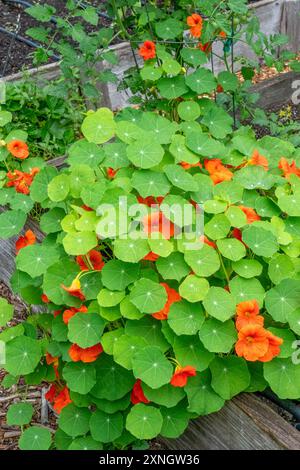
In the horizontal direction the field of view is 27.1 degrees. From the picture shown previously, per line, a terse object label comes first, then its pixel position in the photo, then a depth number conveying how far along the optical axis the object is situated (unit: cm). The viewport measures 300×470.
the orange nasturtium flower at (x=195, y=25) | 248
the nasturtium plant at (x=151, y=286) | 164
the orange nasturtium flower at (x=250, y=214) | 189
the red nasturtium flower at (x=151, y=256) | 171
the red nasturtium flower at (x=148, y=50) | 249
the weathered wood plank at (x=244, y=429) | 163
